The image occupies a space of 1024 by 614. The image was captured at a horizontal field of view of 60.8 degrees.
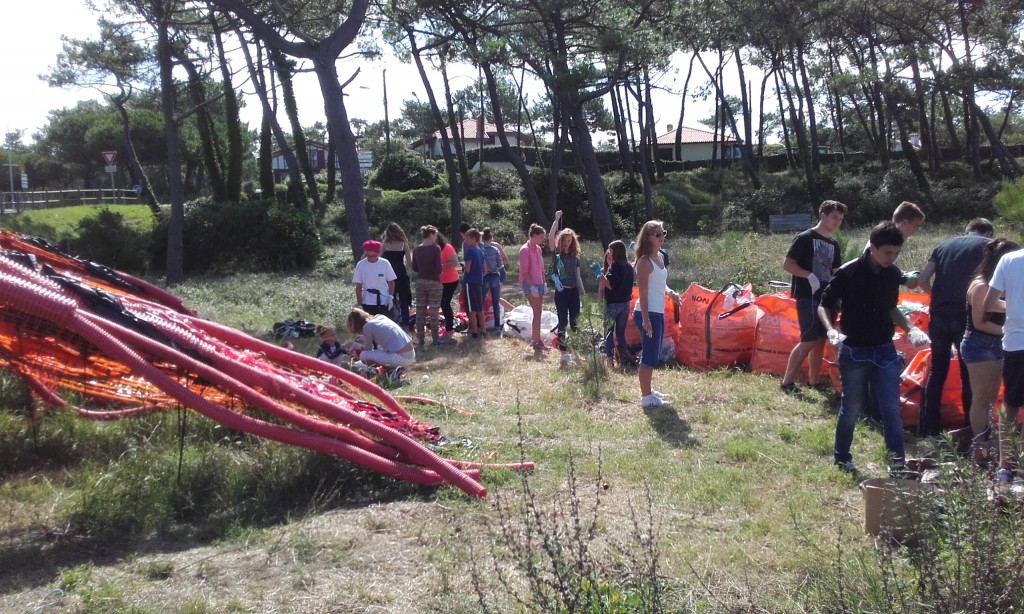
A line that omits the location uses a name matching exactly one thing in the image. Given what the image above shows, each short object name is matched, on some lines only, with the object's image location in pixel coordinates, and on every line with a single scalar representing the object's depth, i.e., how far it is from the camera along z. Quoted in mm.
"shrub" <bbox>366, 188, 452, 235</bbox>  30719
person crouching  8648
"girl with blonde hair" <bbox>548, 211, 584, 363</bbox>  9625
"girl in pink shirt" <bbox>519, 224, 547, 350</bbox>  10461
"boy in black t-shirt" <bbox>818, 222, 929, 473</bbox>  5133
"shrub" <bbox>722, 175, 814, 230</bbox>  33219
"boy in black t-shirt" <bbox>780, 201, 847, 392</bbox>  7199
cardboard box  3533
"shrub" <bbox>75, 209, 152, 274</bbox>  20922
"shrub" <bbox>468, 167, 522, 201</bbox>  35812
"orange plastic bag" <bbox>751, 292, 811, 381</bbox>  8352
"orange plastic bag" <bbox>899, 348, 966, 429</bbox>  6438
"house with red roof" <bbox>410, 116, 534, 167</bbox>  72500
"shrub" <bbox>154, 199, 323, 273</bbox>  21250
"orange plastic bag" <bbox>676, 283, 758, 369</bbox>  8781
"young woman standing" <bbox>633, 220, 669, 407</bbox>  7113
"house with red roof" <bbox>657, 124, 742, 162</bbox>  72694
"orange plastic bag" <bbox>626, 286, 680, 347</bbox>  9367
